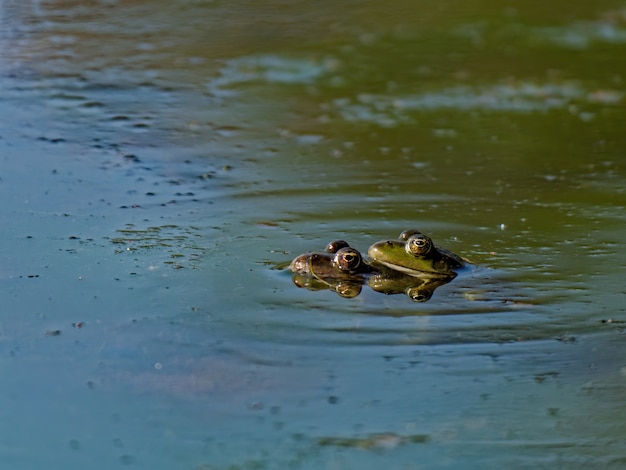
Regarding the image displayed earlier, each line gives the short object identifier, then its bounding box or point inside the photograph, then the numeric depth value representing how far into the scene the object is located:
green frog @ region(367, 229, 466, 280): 10.62
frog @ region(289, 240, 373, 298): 10.50
